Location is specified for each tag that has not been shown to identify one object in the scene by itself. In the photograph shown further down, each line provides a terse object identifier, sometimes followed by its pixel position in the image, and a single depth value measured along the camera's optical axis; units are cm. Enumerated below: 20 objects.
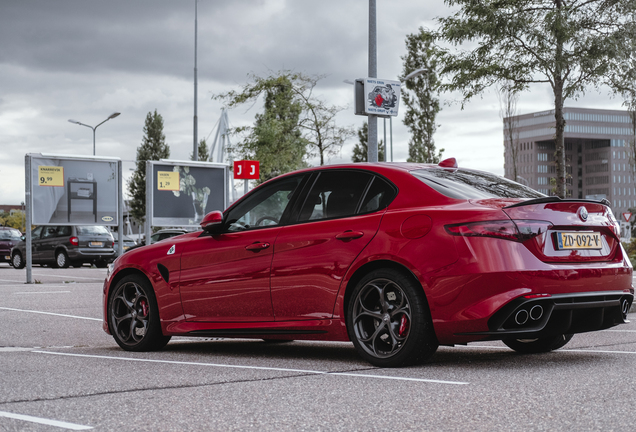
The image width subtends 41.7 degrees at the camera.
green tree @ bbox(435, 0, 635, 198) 1761
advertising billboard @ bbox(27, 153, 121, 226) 1894
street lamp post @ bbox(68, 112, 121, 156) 4702
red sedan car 532
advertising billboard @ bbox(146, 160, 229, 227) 2011
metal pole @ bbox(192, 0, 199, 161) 3553
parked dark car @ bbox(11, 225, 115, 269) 2859
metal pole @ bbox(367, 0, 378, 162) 1284
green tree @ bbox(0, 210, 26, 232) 14150
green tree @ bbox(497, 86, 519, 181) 1931
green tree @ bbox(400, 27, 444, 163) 4588
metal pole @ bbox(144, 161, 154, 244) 1933
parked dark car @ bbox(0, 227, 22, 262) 3262
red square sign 2561
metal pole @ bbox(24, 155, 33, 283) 1839
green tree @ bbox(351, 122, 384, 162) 7706
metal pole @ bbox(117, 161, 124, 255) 1920
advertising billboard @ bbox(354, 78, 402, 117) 1239
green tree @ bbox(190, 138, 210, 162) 9800
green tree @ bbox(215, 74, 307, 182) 3092
